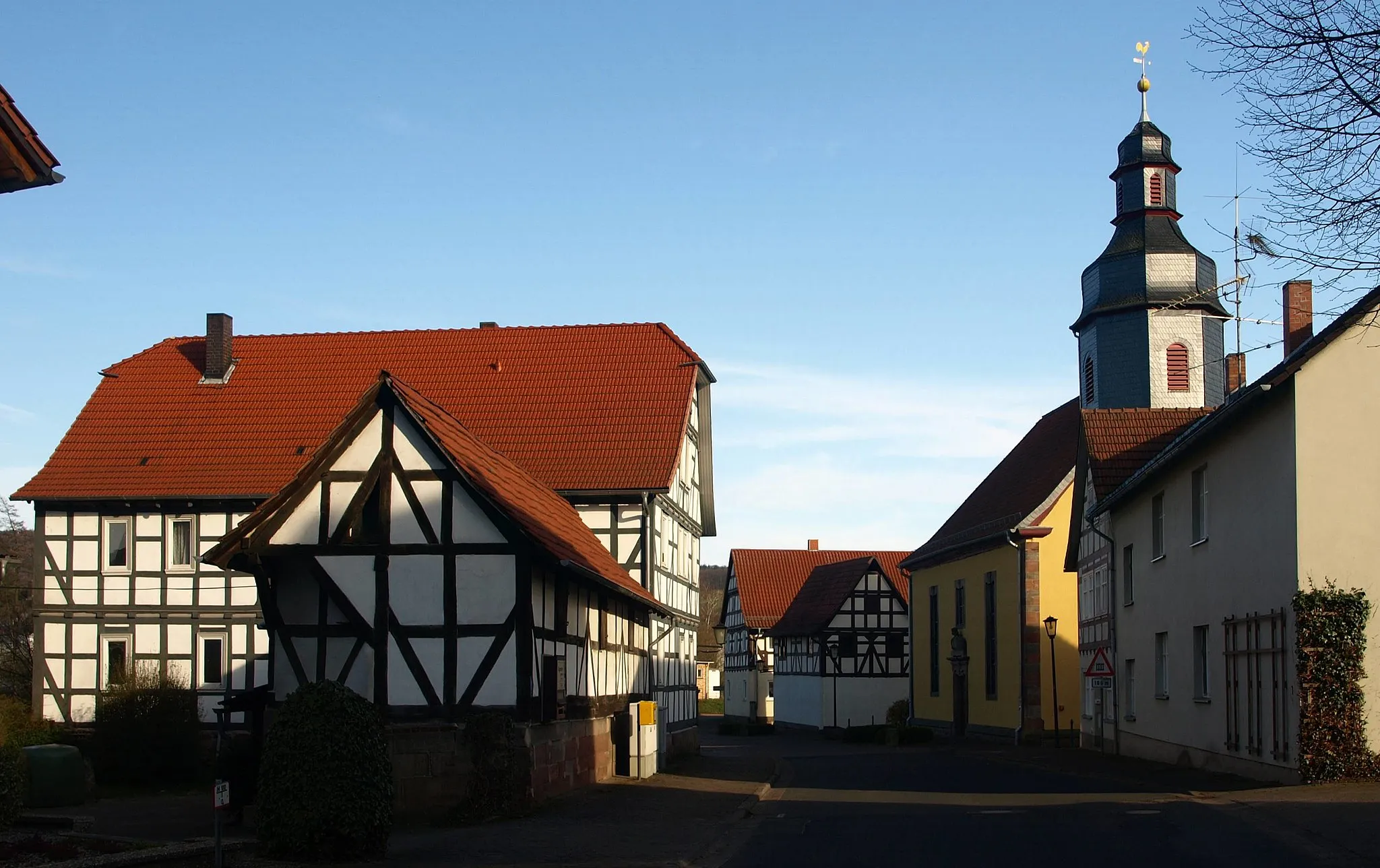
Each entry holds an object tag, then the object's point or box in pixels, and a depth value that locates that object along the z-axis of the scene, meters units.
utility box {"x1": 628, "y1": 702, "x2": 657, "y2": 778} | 25.53
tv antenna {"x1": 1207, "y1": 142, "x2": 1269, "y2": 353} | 12.30
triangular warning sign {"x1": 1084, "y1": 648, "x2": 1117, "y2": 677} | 30.83
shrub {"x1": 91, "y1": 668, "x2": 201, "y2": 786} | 27.12
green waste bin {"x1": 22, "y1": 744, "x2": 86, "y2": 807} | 22.25
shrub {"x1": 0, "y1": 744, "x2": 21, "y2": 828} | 13.18
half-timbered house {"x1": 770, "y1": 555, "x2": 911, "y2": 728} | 61.41
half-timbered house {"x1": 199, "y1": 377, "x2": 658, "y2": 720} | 19.62
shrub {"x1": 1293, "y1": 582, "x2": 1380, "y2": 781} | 19.38
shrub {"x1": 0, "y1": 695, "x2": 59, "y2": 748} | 27.09
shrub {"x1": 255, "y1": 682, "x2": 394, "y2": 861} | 14.04
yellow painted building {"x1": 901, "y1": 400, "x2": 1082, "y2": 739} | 41.59
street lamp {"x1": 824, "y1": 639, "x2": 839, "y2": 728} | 61.47
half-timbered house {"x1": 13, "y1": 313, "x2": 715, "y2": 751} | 34.19
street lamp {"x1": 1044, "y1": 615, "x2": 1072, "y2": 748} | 38.41
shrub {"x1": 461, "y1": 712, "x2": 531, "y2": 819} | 18.27
